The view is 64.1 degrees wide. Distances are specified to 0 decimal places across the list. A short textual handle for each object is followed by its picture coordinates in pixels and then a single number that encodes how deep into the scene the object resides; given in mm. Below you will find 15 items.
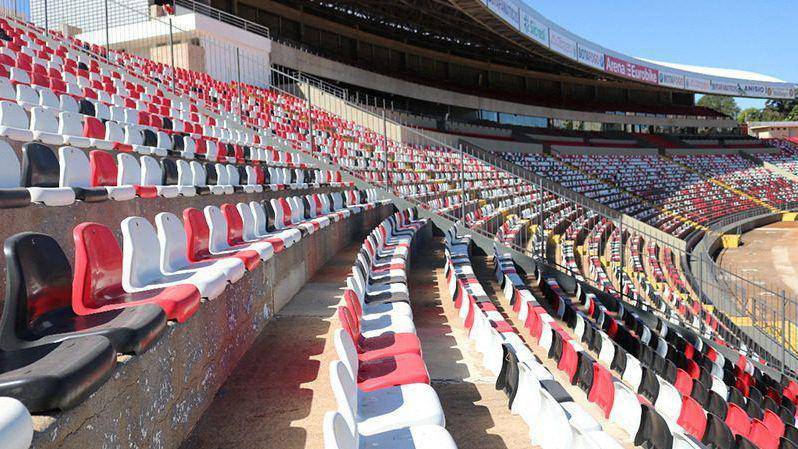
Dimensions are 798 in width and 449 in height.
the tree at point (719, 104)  95706
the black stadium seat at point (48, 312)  1560
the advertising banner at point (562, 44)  27359
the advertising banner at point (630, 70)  33156
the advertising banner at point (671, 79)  37906
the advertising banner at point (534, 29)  24516
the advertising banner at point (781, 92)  47188
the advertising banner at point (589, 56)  30188
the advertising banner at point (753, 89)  44750
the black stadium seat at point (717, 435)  3990
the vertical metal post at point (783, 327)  7245
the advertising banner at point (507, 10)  21484
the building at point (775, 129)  56469
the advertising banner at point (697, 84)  40219
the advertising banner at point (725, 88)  42156
